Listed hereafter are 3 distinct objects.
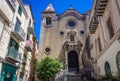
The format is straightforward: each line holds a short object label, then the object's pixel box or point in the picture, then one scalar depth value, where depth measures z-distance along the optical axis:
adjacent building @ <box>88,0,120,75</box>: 5.17
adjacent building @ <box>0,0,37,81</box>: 6.67
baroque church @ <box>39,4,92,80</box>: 14.88
